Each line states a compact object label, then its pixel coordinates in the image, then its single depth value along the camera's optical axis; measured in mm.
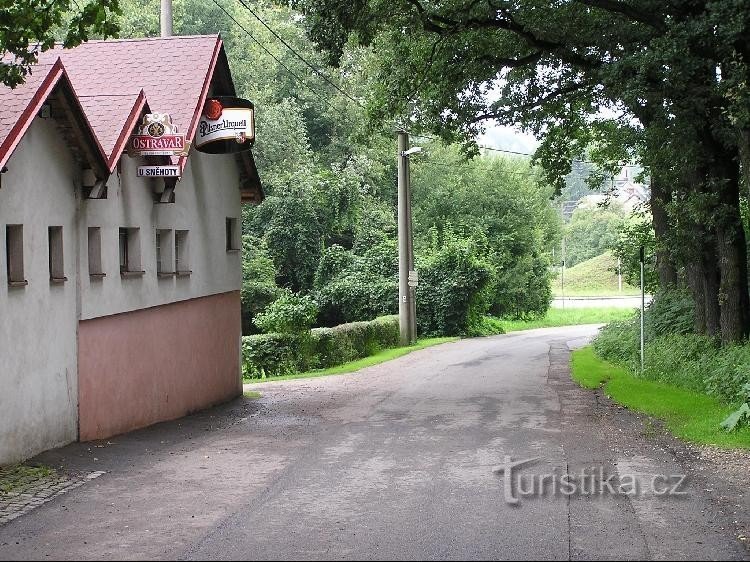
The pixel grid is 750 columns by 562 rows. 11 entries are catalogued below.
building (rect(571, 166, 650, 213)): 139625
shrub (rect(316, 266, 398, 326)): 47719
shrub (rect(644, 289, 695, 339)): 28270
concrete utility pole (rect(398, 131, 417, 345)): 40281
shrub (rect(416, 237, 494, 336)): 49094
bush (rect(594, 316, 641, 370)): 29078
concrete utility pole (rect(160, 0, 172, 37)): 26853
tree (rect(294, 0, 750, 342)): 18484
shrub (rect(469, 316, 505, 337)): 52094
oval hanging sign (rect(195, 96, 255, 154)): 22234
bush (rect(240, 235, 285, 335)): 45750
